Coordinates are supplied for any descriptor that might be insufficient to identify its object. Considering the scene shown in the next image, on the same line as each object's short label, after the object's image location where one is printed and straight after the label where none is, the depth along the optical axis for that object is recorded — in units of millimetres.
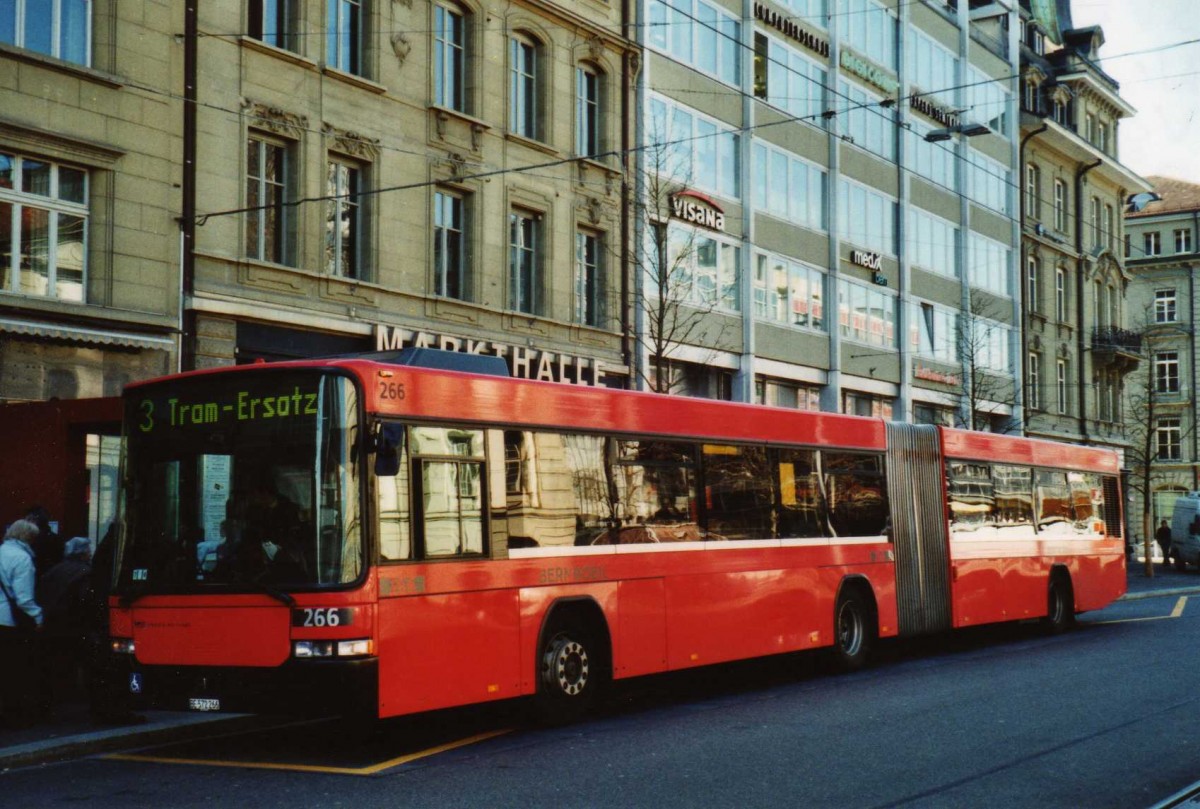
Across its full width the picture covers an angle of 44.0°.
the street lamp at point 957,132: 39000
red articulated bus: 10305
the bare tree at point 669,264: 28578
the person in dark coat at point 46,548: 13539
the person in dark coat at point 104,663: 11008
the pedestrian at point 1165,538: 50656
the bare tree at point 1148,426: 44031
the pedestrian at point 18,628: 11656
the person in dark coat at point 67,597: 12367
